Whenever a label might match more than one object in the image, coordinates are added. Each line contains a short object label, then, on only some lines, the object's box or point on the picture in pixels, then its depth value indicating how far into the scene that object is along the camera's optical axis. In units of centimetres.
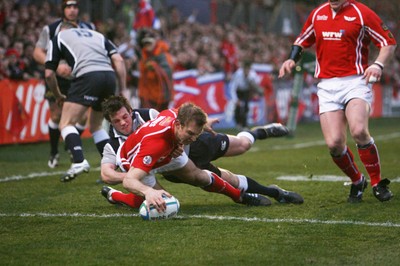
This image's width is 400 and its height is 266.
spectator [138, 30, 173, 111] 2548
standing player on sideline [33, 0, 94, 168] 1945
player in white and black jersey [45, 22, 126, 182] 1823
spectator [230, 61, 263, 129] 4203
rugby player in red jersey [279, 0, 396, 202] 1483
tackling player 1398
